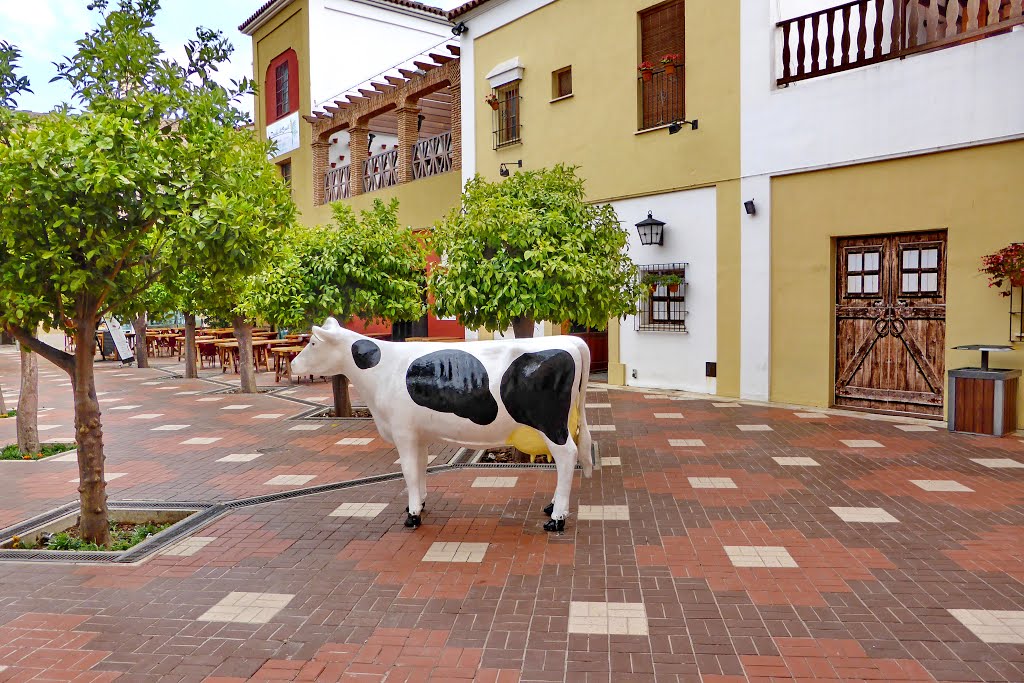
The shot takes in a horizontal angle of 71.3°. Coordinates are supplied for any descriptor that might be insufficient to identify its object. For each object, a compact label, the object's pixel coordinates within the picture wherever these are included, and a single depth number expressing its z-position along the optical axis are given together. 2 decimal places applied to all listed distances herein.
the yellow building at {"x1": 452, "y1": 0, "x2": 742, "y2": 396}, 11.80
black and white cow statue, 5.32
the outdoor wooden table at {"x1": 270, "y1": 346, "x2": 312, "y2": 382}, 15.90
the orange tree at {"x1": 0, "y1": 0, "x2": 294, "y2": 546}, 4.76
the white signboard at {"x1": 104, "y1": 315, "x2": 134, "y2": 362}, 21.00
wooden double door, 9.68
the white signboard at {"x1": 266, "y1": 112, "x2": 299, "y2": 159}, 23.53
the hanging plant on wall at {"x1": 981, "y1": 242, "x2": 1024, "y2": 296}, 8.24
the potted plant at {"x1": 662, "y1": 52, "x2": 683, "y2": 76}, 12.11
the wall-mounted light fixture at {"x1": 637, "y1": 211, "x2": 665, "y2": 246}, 12.55
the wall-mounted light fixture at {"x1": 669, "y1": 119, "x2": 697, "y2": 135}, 12.06
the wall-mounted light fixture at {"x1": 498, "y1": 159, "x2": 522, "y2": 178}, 14.34
